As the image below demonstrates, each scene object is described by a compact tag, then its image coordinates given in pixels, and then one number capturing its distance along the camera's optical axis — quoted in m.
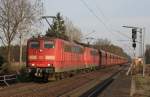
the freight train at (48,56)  31.97
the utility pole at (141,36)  42.30
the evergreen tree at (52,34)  36.36
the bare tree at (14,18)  45.75
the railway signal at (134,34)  39.40
